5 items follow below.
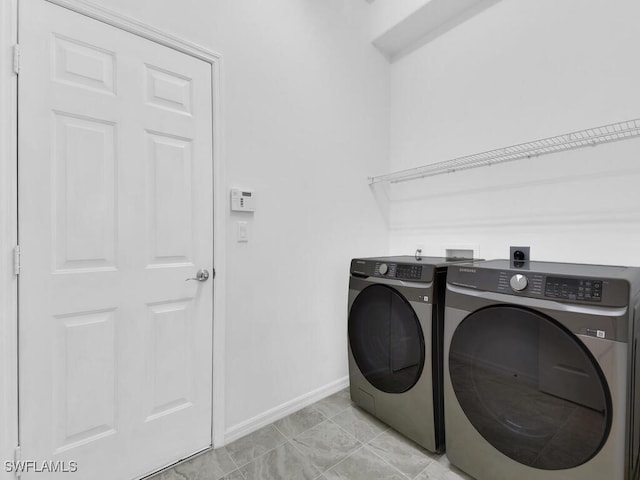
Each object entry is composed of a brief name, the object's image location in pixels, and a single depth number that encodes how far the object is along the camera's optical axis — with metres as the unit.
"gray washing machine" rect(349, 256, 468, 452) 1.49
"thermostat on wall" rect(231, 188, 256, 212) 1.62
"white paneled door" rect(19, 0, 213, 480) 1.15
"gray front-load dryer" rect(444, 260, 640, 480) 0.96
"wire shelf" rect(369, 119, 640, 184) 1.46
